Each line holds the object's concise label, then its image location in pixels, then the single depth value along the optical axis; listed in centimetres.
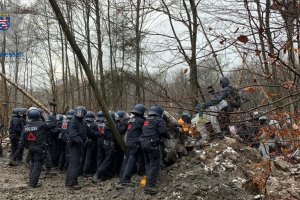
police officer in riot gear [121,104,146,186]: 973
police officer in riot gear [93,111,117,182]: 1082
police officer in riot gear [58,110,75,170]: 1228
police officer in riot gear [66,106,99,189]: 1033
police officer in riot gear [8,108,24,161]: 1437
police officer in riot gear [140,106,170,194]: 907
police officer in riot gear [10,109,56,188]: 1049
